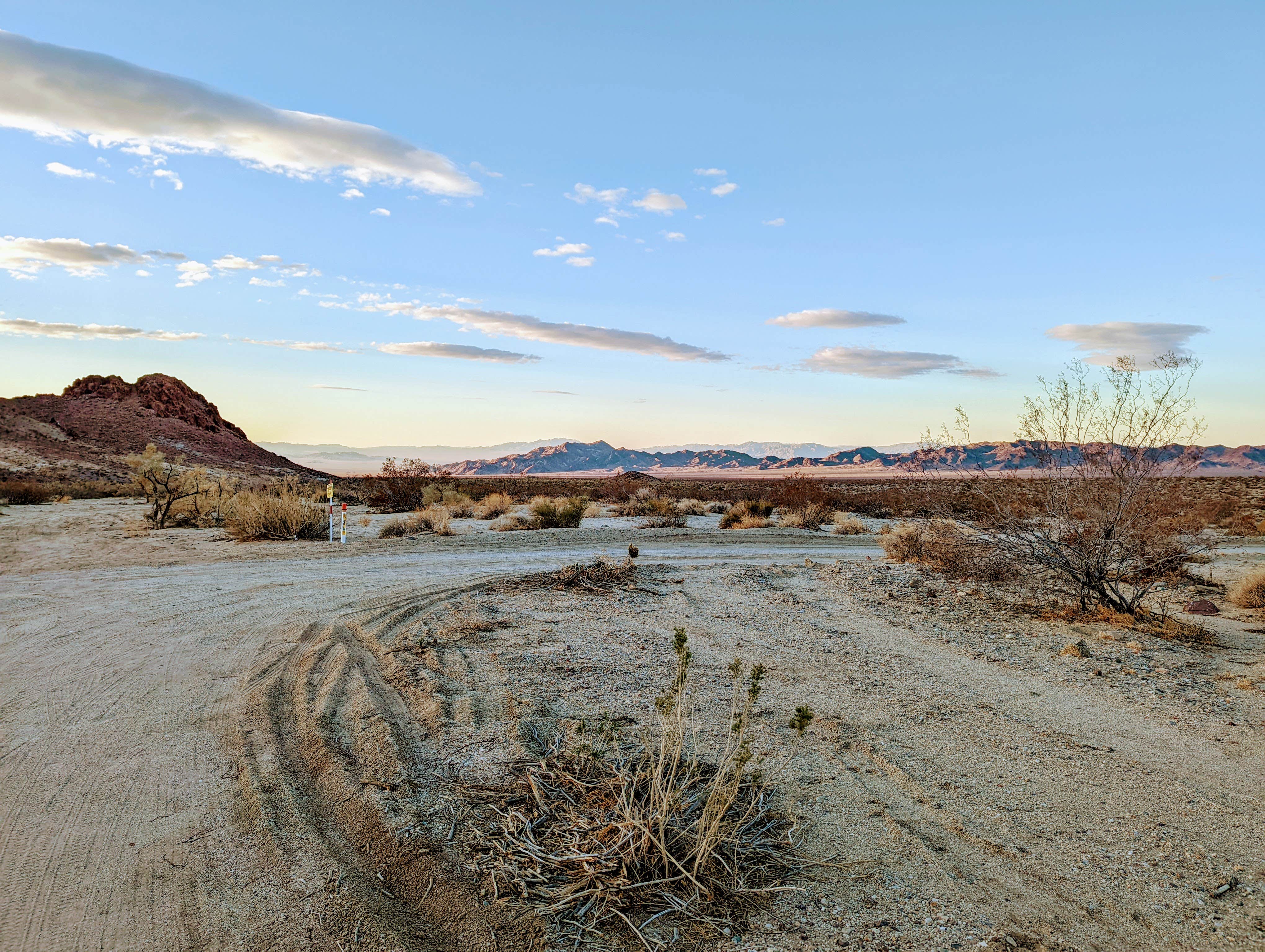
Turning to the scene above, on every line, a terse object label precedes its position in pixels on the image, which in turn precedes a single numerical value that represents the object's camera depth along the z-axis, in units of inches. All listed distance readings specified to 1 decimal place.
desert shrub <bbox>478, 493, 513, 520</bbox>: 1054.4
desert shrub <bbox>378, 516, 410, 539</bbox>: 778.8
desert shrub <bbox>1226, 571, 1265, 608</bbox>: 393.1
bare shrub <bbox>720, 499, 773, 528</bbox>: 949.8
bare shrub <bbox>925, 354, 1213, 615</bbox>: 345.7
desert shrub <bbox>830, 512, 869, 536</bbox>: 911.7
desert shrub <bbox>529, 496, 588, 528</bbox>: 907.4
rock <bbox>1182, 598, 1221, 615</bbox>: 388.8
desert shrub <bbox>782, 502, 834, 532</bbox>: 973.8
